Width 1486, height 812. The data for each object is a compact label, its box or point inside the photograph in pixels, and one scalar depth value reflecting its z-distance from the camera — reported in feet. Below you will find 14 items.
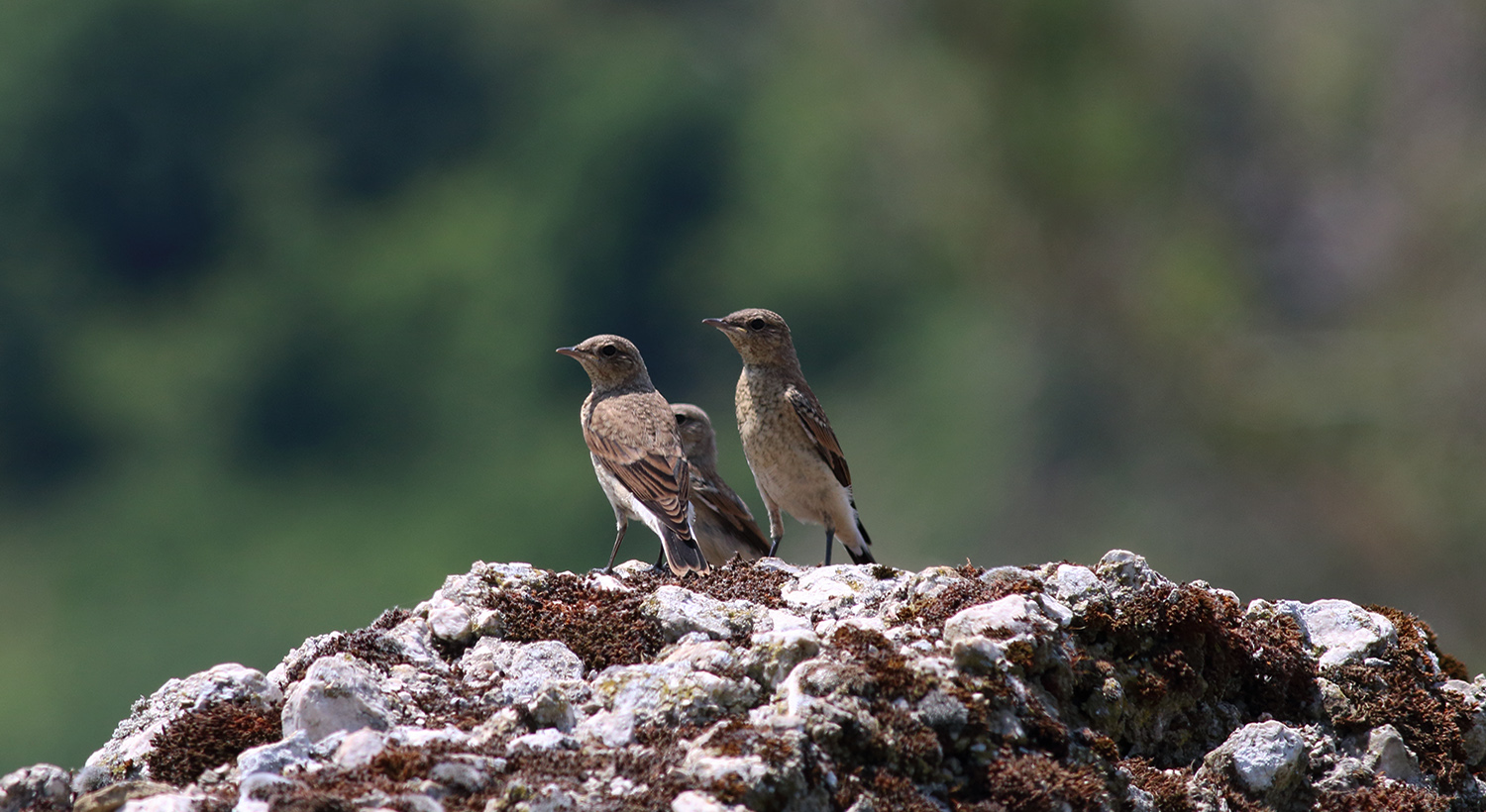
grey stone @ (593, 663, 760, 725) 37.70
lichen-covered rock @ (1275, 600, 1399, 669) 47.14
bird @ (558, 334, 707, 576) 75.15
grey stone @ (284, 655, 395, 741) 37.81
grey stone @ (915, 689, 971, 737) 37.29
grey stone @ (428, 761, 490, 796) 34.22
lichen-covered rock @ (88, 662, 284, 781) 40.57
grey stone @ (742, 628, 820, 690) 38.75
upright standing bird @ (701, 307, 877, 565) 81.05
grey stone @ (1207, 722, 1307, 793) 41.47
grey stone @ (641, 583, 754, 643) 44.29
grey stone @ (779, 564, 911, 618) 46.60
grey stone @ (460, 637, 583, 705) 41.52
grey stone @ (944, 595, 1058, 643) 40.06
